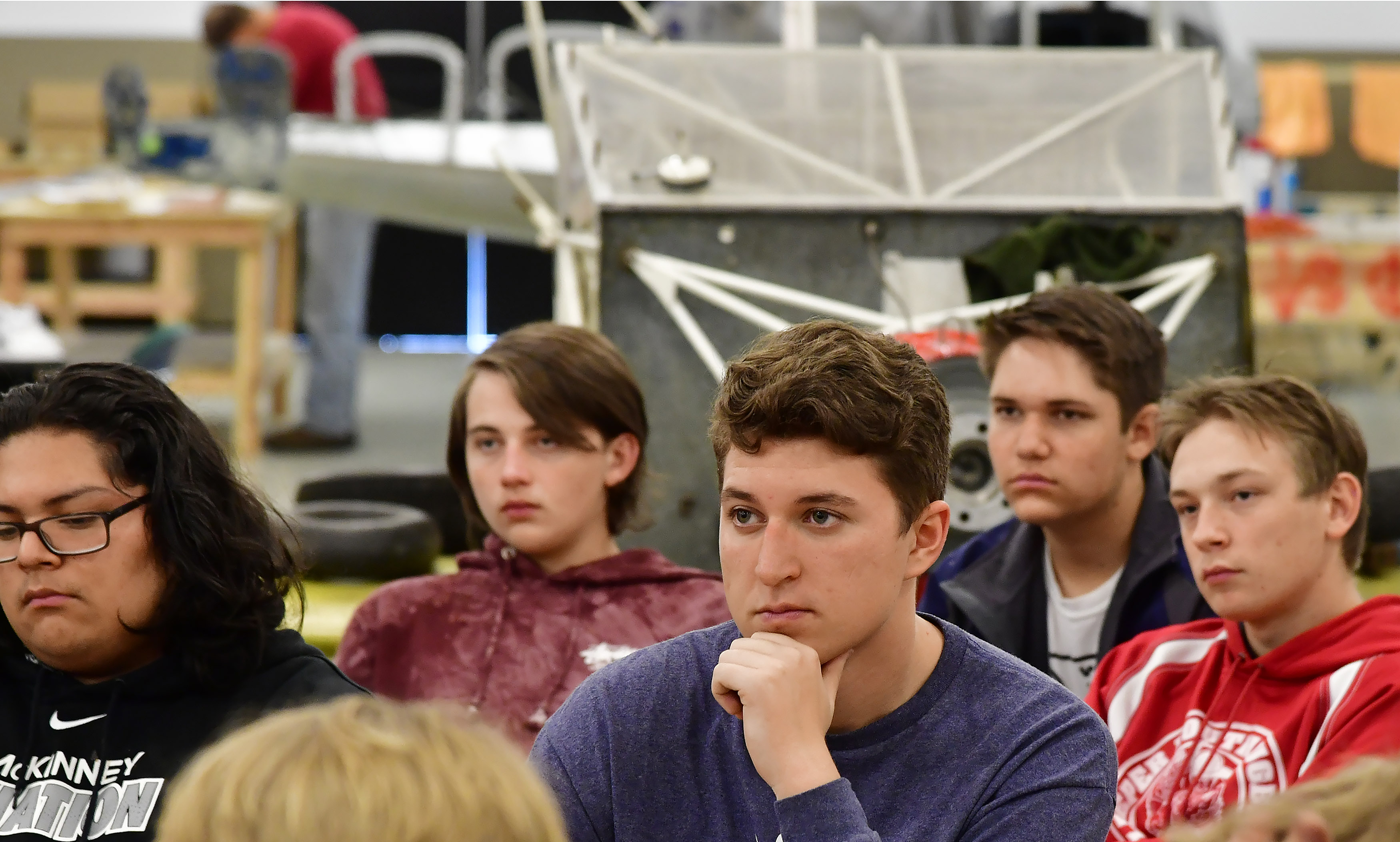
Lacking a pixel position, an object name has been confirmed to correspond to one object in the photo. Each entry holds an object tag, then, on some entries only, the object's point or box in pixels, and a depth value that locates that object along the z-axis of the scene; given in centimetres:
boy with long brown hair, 452
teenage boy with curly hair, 257
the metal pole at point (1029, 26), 978
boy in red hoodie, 347
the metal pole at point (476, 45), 2270
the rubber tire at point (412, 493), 750
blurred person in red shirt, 1324
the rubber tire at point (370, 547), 631
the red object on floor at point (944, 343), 609
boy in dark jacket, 444
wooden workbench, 1200
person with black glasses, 326
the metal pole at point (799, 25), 818
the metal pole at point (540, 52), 787
